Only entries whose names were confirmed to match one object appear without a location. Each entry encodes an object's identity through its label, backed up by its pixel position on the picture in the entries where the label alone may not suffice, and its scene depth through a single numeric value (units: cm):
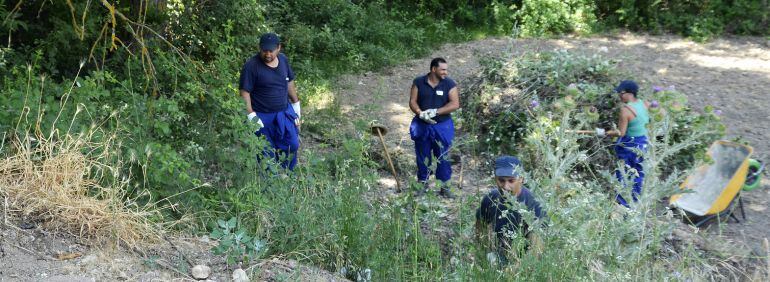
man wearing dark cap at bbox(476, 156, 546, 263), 531
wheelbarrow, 807
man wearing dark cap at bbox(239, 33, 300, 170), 754
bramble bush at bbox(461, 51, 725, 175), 911
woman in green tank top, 803
